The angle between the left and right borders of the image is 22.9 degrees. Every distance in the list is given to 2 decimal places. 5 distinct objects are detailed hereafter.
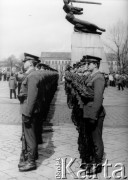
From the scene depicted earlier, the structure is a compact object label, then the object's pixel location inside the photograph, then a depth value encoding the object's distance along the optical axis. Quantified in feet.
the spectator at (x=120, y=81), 89.92
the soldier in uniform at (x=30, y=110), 16.35
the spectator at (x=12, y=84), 57.18
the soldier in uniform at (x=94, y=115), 15.40
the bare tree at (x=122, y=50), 136.40
